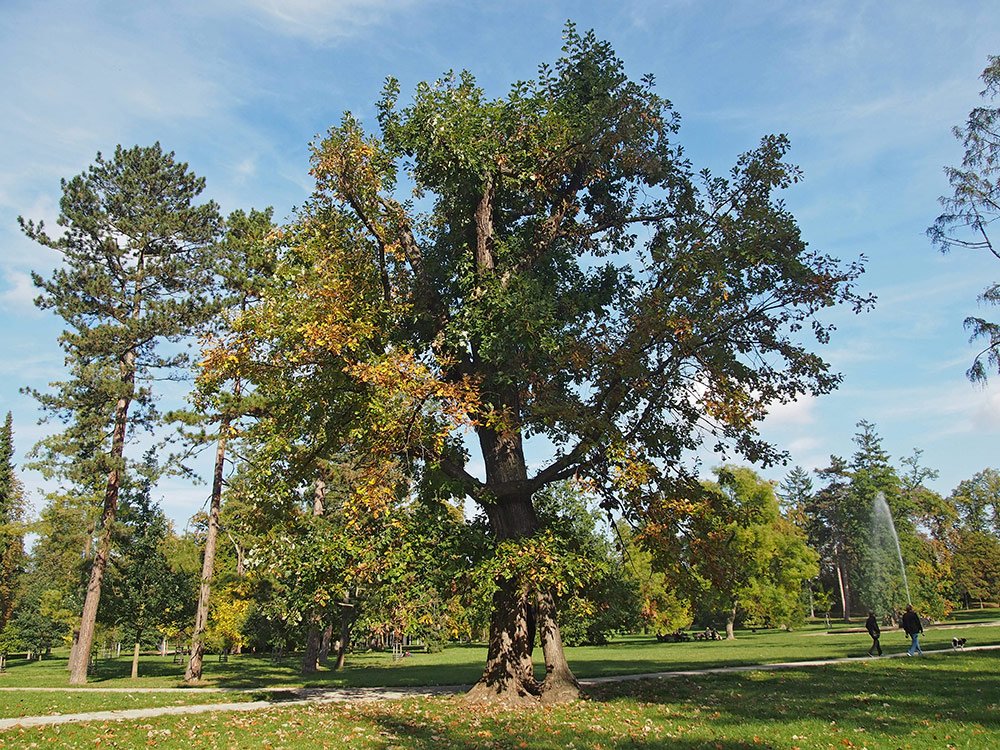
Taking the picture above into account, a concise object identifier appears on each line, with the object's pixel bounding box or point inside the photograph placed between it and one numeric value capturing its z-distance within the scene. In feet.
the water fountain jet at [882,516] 168.35
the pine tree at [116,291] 82.28
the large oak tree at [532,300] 43.73
